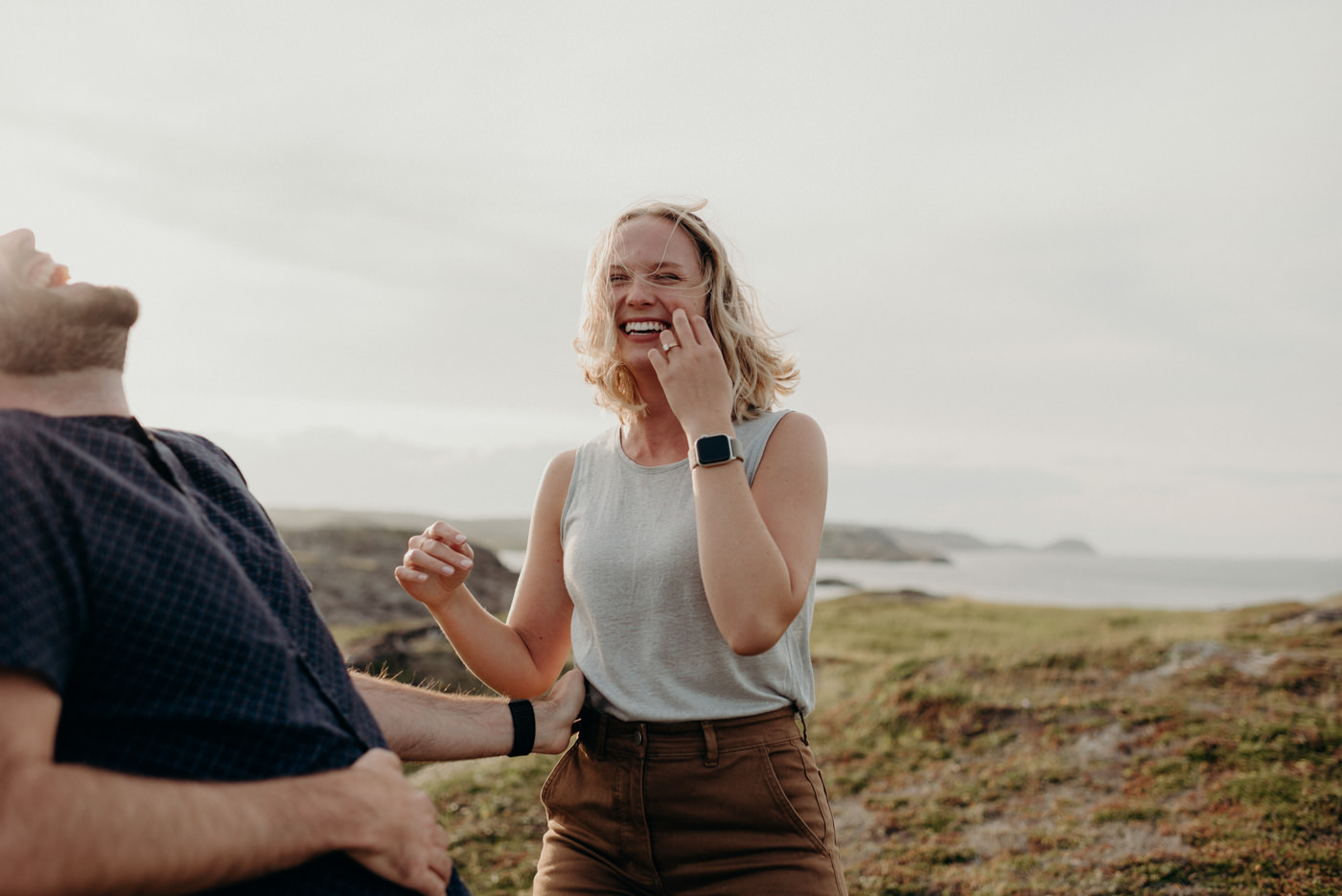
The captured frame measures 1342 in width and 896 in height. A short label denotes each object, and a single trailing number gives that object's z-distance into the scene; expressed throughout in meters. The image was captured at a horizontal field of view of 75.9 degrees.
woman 2.63
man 1.45
